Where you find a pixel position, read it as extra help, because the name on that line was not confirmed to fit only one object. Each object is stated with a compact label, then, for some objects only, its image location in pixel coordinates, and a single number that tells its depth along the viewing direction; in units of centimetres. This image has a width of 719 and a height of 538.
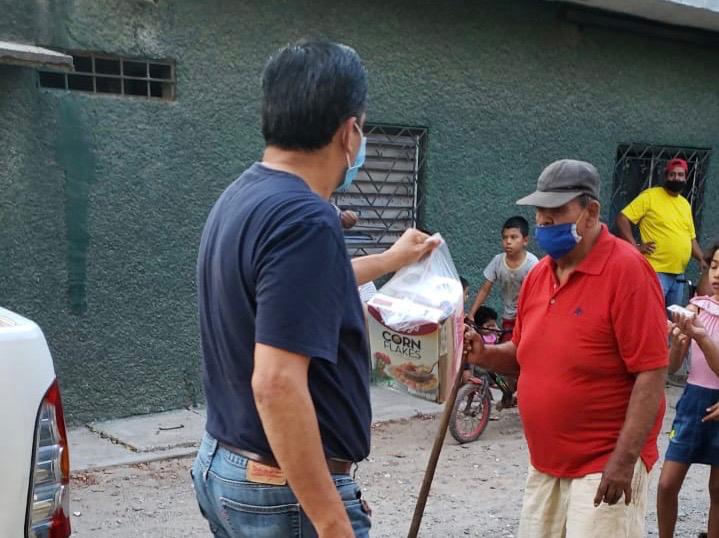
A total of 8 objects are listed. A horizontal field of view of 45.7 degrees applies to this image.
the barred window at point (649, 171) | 896
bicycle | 595
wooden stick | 304
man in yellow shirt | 816
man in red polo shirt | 266
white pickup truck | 207
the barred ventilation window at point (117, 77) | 570
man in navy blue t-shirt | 165
